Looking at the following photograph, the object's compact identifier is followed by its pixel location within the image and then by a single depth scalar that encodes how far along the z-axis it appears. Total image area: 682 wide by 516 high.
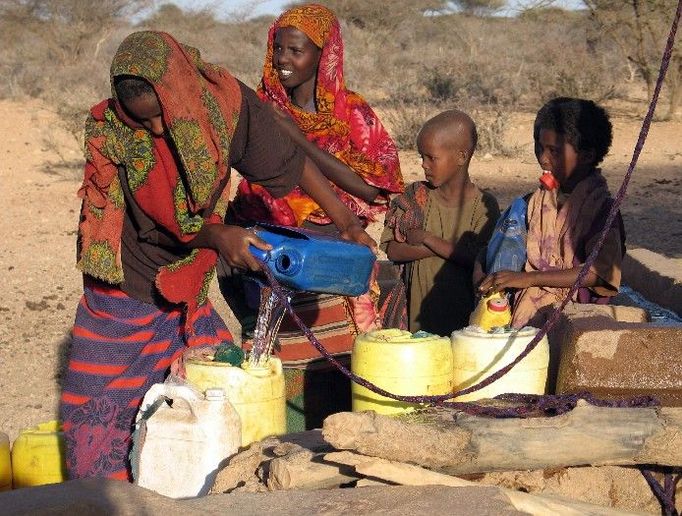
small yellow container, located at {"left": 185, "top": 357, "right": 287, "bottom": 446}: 3.47
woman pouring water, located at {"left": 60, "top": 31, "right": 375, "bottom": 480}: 3.37
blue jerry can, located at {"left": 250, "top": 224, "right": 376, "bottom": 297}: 3.36
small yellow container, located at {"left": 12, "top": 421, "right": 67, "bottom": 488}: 4.09
